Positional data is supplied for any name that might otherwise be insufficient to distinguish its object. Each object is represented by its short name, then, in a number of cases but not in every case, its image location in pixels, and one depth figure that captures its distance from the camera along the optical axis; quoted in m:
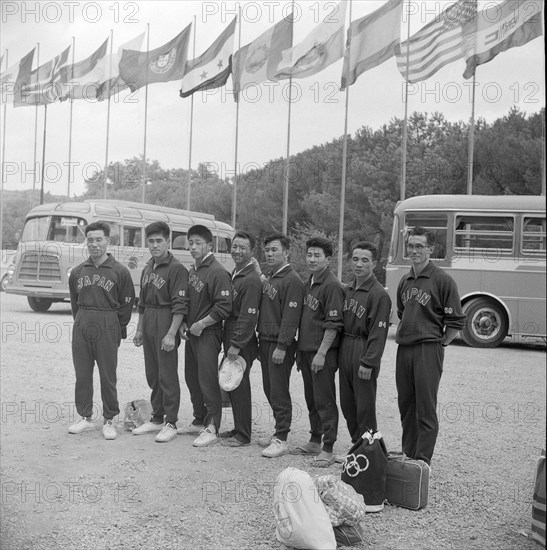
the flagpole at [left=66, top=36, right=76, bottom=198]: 25.70
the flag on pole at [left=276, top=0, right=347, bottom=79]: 19.25
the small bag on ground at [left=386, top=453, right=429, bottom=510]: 4.61
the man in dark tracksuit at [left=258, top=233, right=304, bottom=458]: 5.73
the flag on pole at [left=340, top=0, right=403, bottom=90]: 18.17
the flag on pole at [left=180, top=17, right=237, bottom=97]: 21.77
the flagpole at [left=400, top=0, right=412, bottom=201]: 17.80
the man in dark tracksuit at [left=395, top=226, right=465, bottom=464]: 4.89
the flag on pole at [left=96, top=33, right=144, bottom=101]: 24.69
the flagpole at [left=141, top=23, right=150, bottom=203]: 26.74
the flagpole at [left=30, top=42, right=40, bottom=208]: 30.88
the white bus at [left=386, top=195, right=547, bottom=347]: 12.41
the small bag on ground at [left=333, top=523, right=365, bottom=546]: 4.04
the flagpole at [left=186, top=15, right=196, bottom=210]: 26.44
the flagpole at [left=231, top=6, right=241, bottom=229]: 22.52
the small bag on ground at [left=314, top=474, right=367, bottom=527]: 4.10
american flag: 17.08
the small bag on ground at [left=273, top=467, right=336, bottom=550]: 3.90
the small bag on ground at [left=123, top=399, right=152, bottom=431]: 6.45
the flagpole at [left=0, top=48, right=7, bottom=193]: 28.43
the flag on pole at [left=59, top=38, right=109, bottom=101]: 25.25
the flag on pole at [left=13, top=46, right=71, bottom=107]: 25.72
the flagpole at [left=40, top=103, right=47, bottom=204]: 28.70
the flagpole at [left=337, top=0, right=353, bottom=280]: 19.20
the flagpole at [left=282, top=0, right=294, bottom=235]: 21.47
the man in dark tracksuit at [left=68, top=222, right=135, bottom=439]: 6.21
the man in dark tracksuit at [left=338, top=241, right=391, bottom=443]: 5.04
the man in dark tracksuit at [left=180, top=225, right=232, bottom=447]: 5.93
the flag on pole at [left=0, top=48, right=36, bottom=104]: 25.81
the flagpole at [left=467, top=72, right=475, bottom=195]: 17.81
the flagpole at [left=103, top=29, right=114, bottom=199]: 24.90
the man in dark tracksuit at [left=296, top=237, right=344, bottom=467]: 5.40
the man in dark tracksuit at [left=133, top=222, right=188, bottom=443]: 6.07
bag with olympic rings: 4.56
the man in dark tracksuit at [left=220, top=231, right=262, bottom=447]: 5.84
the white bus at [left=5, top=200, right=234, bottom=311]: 16.11
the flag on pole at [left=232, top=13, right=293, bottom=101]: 20.56
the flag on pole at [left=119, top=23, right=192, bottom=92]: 23.45
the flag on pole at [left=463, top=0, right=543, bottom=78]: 16.30
